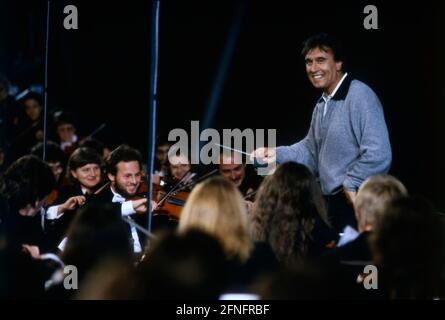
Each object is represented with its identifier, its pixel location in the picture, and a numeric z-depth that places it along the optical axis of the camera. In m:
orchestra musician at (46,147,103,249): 10.48
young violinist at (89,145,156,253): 10.83
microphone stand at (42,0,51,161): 10.33
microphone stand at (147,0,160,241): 8.18
